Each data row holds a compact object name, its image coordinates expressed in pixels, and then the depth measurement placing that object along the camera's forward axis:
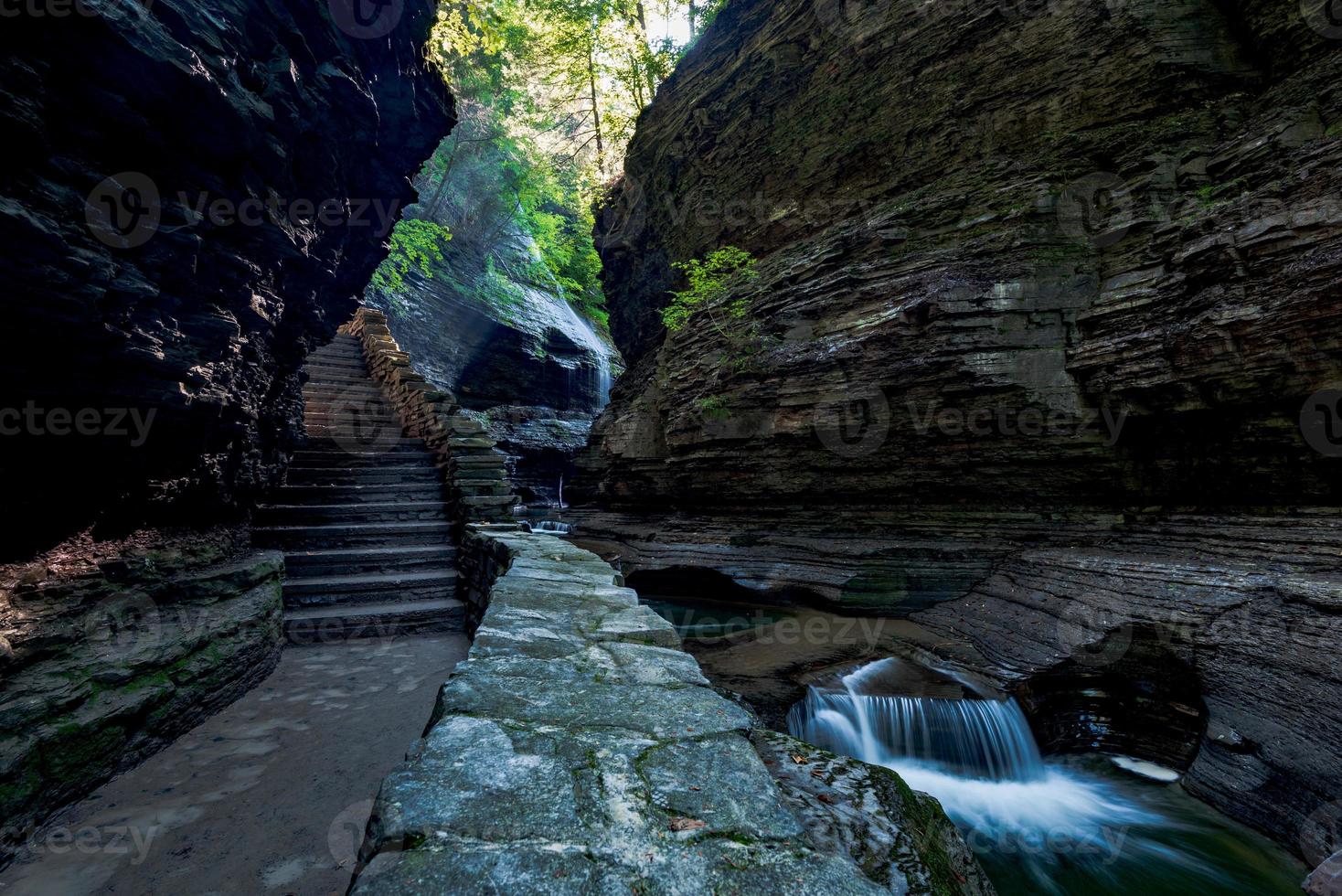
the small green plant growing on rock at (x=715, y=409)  10.62
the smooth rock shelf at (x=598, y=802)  1.19
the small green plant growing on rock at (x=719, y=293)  11.57
